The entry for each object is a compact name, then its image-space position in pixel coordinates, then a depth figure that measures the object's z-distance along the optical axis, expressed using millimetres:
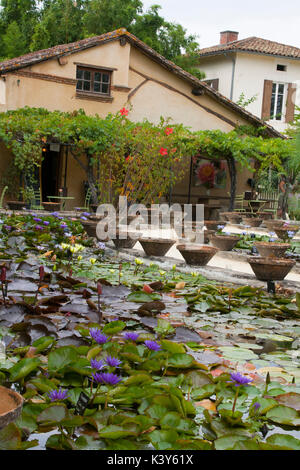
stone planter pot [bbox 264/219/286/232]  10959
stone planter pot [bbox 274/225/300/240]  9406
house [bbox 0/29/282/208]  15008
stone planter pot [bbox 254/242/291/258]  7294
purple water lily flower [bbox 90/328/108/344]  2387
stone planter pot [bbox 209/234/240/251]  7562
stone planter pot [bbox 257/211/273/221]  14234
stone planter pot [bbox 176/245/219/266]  6082
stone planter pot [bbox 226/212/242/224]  13039
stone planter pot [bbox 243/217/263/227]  11945
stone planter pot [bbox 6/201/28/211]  12797
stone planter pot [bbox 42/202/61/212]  13465
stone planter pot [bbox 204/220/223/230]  10164
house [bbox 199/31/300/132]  22406
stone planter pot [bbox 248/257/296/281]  5258
